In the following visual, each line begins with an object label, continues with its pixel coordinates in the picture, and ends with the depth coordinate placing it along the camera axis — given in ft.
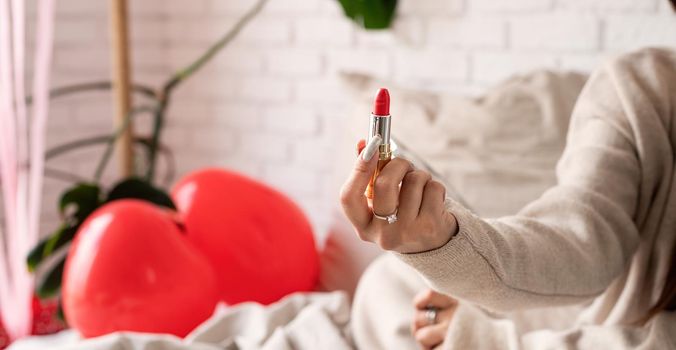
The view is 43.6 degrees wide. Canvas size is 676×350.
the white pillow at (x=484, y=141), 4.55
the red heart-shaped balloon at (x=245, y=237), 4.99
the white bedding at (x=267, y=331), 3.52
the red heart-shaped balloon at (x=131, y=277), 4.39
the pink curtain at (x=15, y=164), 5.37
